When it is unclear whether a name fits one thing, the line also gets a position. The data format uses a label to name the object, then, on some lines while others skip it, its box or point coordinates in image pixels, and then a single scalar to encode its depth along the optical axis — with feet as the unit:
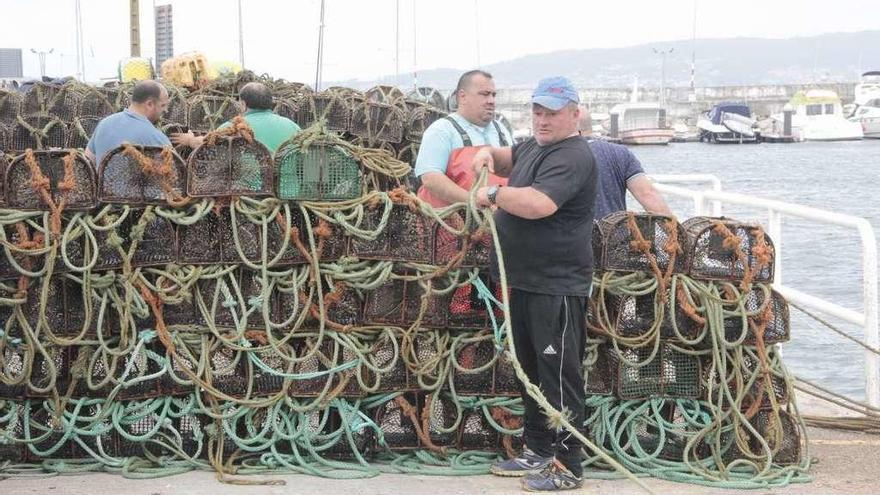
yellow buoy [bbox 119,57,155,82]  64.49
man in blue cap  18.47
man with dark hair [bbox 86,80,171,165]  25.40
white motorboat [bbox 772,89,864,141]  333.21
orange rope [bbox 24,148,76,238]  19.53
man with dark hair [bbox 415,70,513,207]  22.12
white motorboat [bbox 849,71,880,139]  344.90
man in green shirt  27.02
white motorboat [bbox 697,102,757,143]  335.26
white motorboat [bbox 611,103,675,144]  337.72
